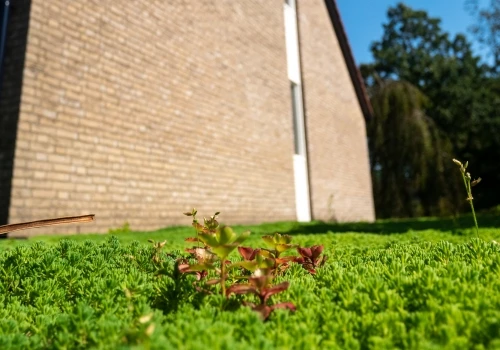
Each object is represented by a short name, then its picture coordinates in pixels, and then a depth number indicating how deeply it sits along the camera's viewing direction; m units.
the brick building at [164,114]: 5.94
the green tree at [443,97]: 20.03
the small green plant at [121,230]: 6.54
